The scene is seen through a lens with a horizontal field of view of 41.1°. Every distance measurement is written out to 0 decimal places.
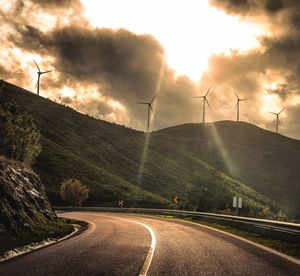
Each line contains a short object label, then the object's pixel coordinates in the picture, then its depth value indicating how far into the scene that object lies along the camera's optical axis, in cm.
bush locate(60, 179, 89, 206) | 6869
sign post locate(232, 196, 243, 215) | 3247
